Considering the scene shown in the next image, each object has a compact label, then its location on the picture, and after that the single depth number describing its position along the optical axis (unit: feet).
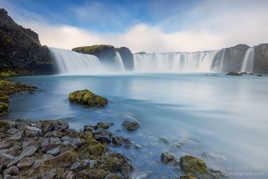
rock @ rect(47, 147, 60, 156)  8.34
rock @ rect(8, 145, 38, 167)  7.11
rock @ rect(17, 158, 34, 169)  6.86
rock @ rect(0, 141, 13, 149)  8.26
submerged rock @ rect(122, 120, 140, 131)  15.30
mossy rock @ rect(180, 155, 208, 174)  8.43
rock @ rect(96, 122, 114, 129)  15.37
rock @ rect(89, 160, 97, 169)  7.58
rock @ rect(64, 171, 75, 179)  6.55
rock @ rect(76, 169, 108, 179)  6.79
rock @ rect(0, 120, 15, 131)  11.37
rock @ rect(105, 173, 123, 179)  6.89
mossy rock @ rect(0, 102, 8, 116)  18.17
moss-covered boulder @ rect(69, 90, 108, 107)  24.29
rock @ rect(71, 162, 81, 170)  7.24
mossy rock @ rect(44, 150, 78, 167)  7.40
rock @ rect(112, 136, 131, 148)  11.70
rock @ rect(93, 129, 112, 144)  11.81
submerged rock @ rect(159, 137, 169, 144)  12.69
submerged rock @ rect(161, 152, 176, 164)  9.62
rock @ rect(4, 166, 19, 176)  6.34
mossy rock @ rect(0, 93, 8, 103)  20.88
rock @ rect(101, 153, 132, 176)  8.01
